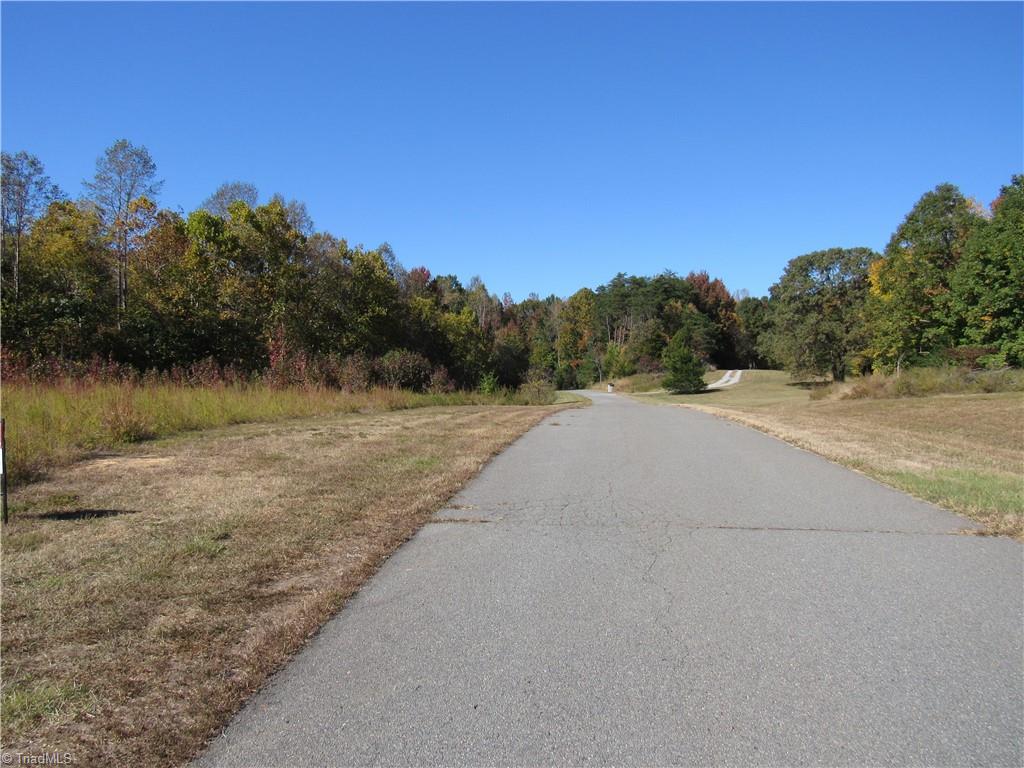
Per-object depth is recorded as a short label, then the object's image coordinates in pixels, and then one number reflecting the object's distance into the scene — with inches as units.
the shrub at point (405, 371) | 1133.1
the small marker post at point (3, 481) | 216.1
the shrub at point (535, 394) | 1353.5
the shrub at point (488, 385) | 1398.9
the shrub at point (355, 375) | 937.0
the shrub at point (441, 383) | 1221.3
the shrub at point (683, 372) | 2522.1
